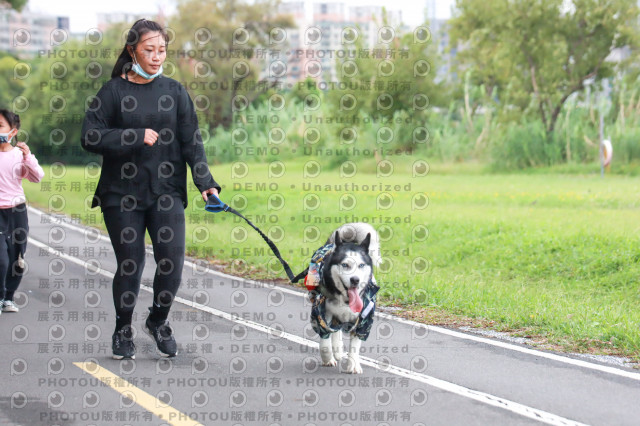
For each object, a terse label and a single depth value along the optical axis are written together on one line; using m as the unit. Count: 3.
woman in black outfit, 12.01
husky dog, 11.55
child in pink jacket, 16.52
